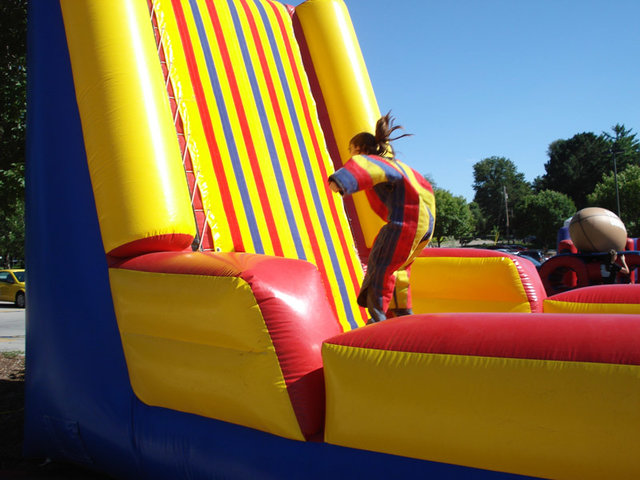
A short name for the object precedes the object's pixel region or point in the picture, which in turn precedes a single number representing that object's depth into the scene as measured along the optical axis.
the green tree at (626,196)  34.00
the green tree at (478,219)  70.70
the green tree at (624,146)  52.25
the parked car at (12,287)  14.04
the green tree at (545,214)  42.22
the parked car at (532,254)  21.67
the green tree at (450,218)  49.91
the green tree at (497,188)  72.00
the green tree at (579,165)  51.12
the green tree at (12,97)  5.36
